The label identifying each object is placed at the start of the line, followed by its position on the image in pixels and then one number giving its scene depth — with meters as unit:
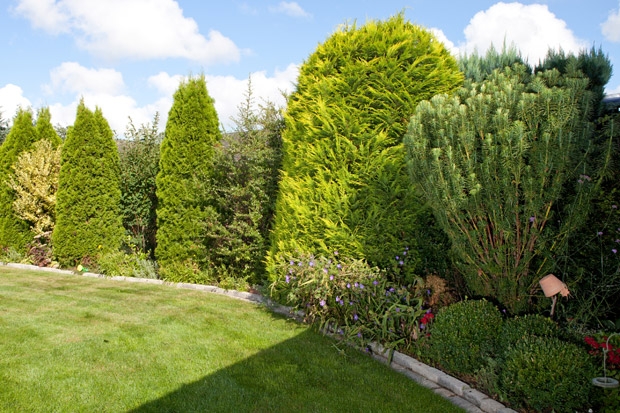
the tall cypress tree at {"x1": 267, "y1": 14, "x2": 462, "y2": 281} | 5.55
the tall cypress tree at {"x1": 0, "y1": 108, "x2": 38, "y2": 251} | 11.41
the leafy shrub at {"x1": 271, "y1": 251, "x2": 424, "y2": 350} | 4.76
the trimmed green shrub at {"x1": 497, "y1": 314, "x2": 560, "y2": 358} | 3.59
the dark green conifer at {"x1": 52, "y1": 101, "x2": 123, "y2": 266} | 10.02
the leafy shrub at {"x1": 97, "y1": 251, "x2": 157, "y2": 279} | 9.14
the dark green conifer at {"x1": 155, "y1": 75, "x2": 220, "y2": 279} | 8.62
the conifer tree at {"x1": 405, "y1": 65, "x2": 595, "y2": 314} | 3.93
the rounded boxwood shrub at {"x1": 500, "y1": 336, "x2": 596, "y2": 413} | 3.06
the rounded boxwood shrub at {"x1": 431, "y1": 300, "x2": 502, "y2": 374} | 3.86
